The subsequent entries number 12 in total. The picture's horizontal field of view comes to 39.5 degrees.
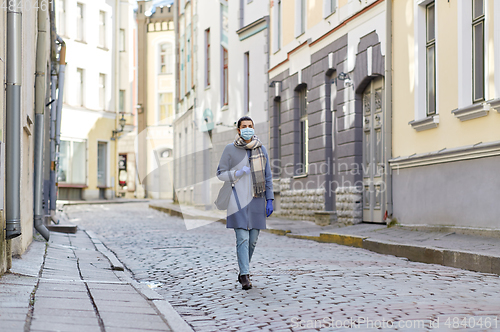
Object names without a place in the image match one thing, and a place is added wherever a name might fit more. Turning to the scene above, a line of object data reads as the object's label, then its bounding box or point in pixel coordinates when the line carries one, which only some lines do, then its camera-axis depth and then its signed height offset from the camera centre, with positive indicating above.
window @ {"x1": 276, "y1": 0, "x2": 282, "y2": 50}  21.59 +4.68
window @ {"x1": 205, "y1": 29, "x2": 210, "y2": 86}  30.06 +5.30
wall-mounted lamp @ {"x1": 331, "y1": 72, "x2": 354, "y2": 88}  15.91 +2.30
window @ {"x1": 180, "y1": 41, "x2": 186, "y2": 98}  35.94 +5.54
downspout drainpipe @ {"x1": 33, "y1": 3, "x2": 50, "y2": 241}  10.98 +0.77
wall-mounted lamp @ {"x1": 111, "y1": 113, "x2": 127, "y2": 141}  40.31 +2.86
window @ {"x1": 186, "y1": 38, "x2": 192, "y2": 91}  33.82 +5.51
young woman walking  7.05 -0.10
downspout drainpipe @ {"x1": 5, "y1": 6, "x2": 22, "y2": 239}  6.85 +0.51
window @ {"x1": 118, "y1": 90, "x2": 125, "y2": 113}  42.50 +4.72
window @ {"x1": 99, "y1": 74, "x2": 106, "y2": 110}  39.97 +5.04
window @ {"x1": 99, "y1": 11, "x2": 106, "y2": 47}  39.66 +8.53
